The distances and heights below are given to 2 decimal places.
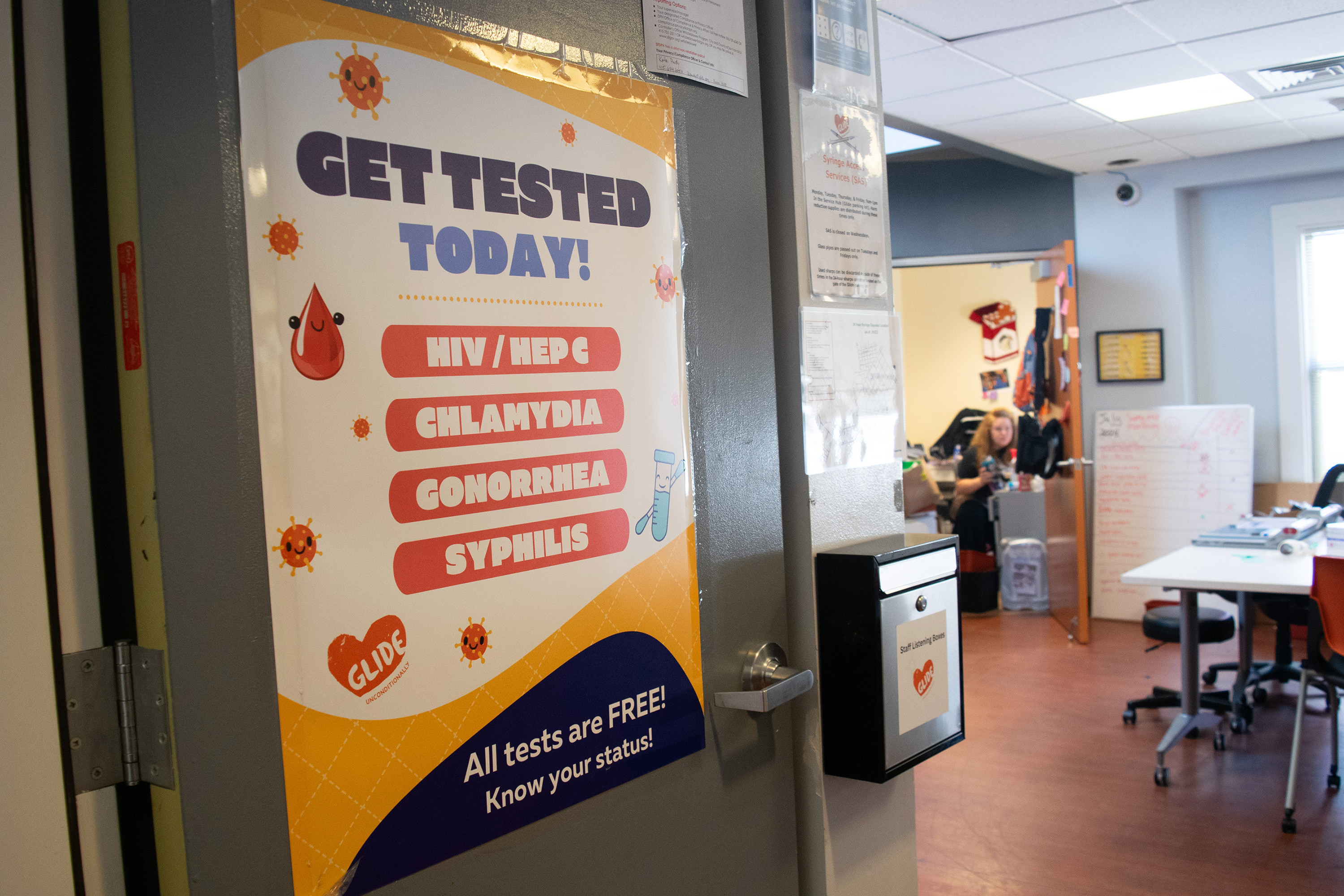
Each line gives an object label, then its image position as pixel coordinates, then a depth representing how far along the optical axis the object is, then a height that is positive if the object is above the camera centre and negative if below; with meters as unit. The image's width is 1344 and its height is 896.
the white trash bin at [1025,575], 6.59 -1.21
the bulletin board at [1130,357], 6.29 +0.28
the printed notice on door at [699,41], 1.23 +0.52
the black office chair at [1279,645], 4.41 -1.25
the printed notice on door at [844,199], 1.49 +0.36
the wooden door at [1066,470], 5.72 -0.43
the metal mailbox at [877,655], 1.42 -0.38
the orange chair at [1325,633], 3.16 -0.86
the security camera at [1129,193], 6.28 +1.39
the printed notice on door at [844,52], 1.51 +0.60
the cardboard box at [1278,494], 5.93 -0.67
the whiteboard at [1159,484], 5.97 -0.58
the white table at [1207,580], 3.46 -0.70
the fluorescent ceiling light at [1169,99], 4.58 +1.52
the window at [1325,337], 5.99 +0.33
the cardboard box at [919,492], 7.27 -0.65
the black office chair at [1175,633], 4.19 -1.08
